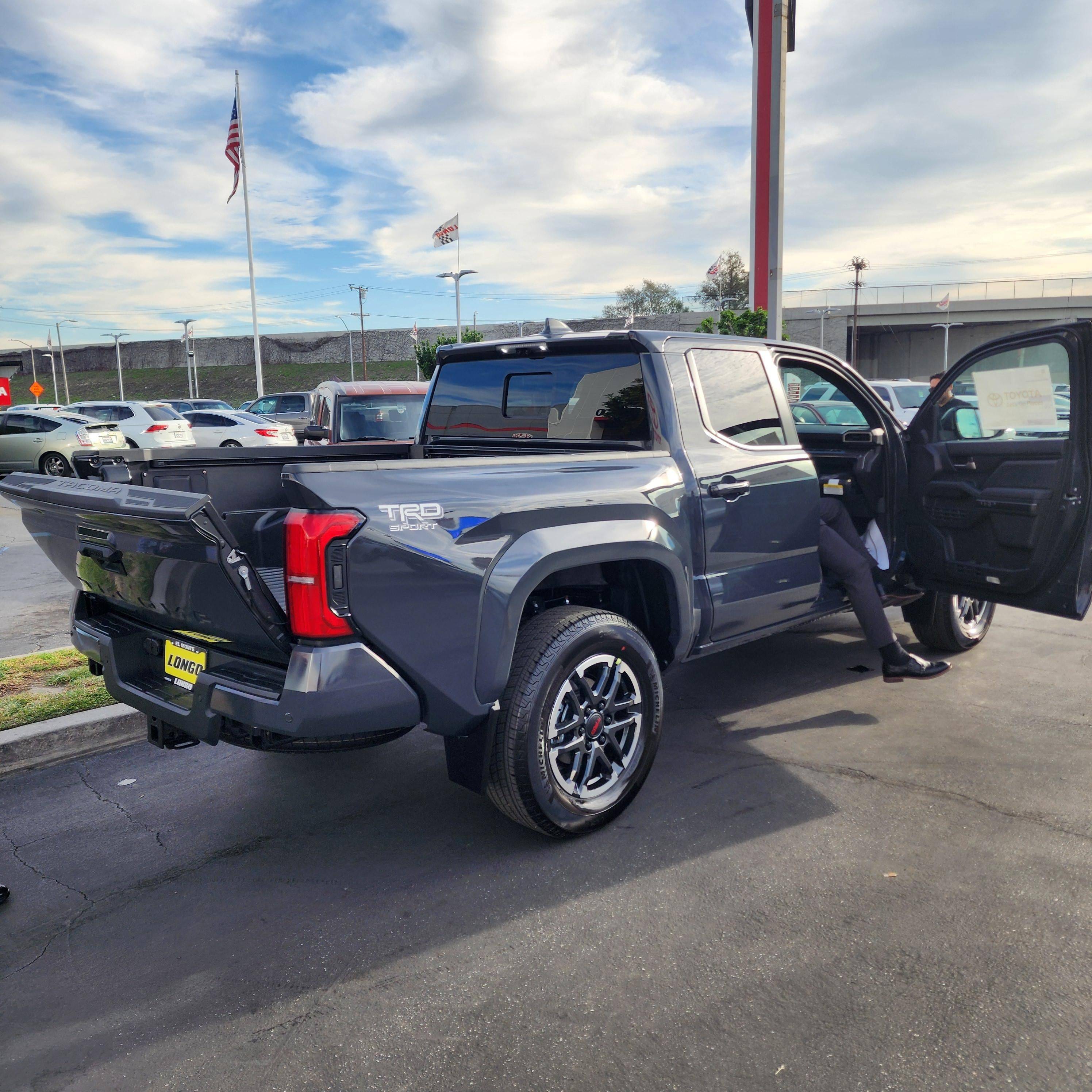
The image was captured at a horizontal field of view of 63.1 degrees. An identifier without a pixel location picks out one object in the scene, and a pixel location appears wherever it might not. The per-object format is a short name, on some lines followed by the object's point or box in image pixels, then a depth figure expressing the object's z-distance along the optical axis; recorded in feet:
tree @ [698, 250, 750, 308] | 327.67
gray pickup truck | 9.05
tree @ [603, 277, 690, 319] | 342.44
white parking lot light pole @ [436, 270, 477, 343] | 148.11
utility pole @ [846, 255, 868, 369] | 265.13
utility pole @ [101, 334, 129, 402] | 263.49
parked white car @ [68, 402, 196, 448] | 72.38
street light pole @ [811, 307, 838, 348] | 221.05
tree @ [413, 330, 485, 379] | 121.03
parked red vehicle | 33.32
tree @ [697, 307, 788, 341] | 50.47
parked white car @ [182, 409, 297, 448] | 76.43
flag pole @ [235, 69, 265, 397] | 125.39
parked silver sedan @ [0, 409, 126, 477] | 63.93
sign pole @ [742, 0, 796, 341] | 40.96
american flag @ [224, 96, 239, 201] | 117.80
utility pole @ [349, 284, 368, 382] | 267.59
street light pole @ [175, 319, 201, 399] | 229.66
